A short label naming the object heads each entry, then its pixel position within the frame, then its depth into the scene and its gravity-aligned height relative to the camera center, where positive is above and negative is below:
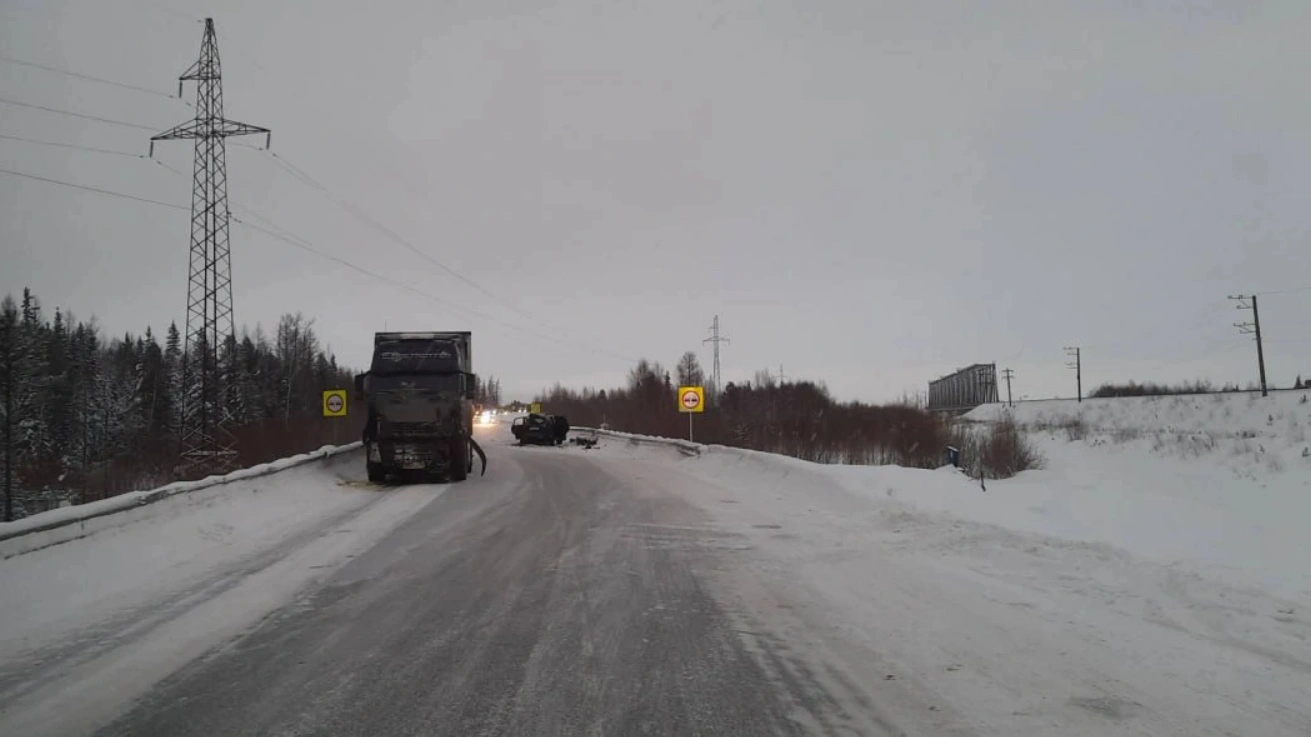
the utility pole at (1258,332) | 61.06 +5.79
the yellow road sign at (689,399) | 30.94 +0.86
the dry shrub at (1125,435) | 33.50 -1.44
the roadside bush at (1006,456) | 21.25 -1.37
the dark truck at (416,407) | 19.72 +0.61
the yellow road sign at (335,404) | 29.81 +1.15
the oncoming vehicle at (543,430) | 49.16 -0.32
